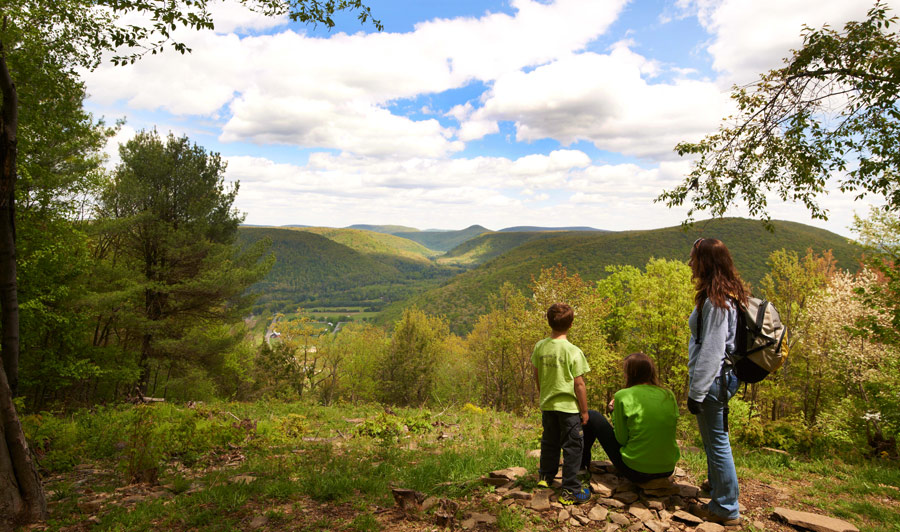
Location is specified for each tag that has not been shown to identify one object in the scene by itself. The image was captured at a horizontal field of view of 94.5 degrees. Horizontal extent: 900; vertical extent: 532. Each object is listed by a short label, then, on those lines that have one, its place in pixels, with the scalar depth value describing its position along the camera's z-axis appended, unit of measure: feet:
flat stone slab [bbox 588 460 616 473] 15.11
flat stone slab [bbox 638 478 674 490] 13.12
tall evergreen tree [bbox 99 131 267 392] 49.90
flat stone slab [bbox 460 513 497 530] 11.93
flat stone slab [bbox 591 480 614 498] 13.41
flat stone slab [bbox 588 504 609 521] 12.12
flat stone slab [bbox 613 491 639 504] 13.10
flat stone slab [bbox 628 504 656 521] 12.02
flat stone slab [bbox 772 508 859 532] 11.26
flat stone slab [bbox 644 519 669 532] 11.44
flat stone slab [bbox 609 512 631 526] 11.88
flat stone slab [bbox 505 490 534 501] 13.34
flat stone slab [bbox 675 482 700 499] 13.19
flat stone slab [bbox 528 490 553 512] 12.75
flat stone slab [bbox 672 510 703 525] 11.75
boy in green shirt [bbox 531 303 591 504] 13.20
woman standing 11.62
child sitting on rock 12.94
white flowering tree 46.21
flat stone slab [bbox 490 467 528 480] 14.93
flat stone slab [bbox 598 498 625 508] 12.74
